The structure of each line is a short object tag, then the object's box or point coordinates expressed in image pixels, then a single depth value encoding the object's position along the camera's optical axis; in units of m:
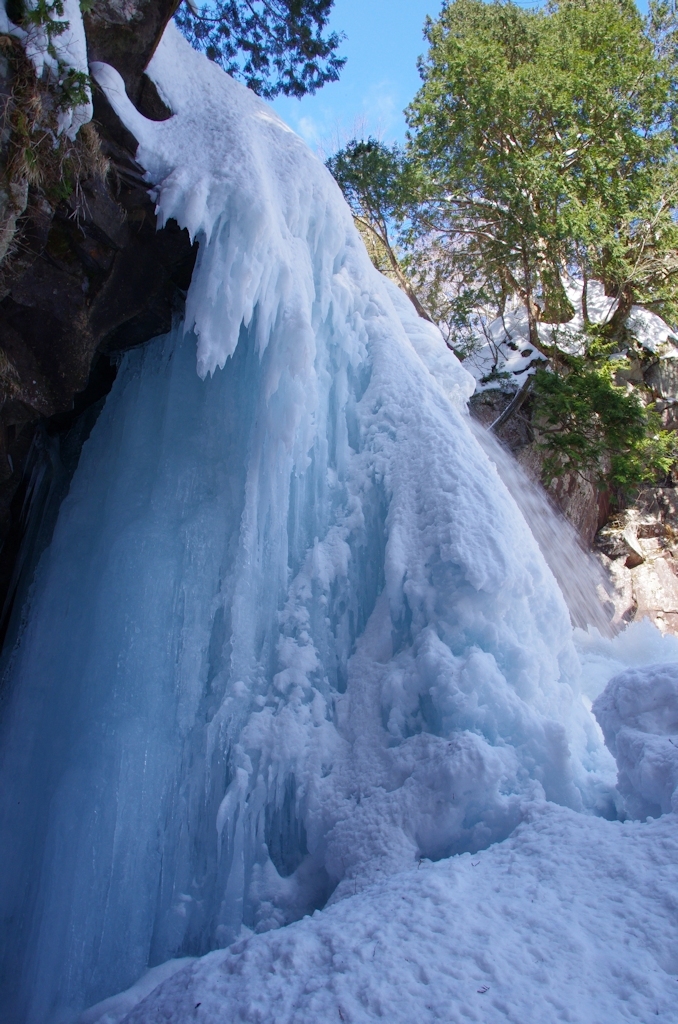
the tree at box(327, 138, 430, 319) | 10.67
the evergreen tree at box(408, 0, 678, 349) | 9.43
